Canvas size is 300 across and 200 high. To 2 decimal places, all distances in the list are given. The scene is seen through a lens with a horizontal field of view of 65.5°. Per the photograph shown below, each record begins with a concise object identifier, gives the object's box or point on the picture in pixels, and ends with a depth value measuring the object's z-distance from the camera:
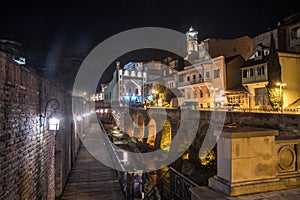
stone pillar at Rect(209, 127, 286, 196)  3.98
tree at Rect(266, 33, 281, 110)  23.30
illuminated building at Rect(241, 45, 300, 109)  25.08
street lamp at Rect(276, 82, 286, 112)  23.16
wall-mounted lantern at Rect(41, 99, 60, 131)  7.78
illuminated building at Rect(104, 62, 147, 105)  75.25
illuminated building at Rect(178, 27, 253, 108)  32.47
